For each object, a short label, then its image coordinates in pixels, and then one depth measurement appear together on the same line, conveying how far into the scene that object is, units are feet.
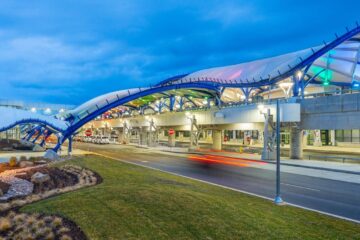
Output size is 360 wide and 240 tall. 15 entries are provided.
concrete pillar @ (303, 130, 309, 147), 231.20
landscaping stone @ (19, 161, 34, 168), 90.53
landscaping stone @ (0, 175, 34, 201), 51.03
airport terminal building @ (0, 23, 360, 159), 115.34
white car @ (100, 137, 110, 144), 249.90
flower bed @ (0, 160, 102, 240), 31.19
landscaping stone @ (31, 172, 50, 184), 61.91
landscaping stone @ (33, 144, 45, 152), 159.72
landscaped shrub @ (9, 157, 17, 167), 90.84
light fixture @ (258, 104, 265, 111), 125.47
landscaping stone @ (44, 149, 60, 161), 111.42
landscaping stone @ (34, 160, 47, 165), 97.89
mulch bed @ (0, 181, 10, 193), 54.90
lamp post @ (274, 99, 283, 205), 46.70
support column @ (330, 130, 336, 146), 230.89
